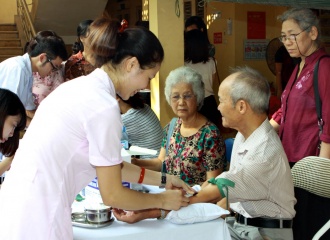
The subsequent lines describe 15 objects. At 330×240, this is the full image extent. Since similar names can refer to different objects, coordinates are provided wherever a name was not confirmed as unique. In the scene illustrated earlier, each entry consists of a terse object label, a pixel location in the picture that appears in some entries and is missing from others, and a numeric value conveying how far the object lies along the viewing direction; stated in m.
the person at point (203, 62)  4.61
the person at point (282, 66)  5.77
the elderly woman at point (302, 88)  2.84
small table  1.78
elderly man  2.03
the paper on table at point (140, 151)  2.88
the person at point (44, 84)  4.15
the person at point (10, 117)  2.24
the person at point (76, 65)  4.10
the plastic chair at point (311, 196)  2.11
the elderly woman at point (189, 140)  2.77
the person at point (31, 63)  3.59
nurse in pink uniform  1.46
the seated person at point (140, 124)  3.29
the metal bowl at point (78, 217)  1.88
